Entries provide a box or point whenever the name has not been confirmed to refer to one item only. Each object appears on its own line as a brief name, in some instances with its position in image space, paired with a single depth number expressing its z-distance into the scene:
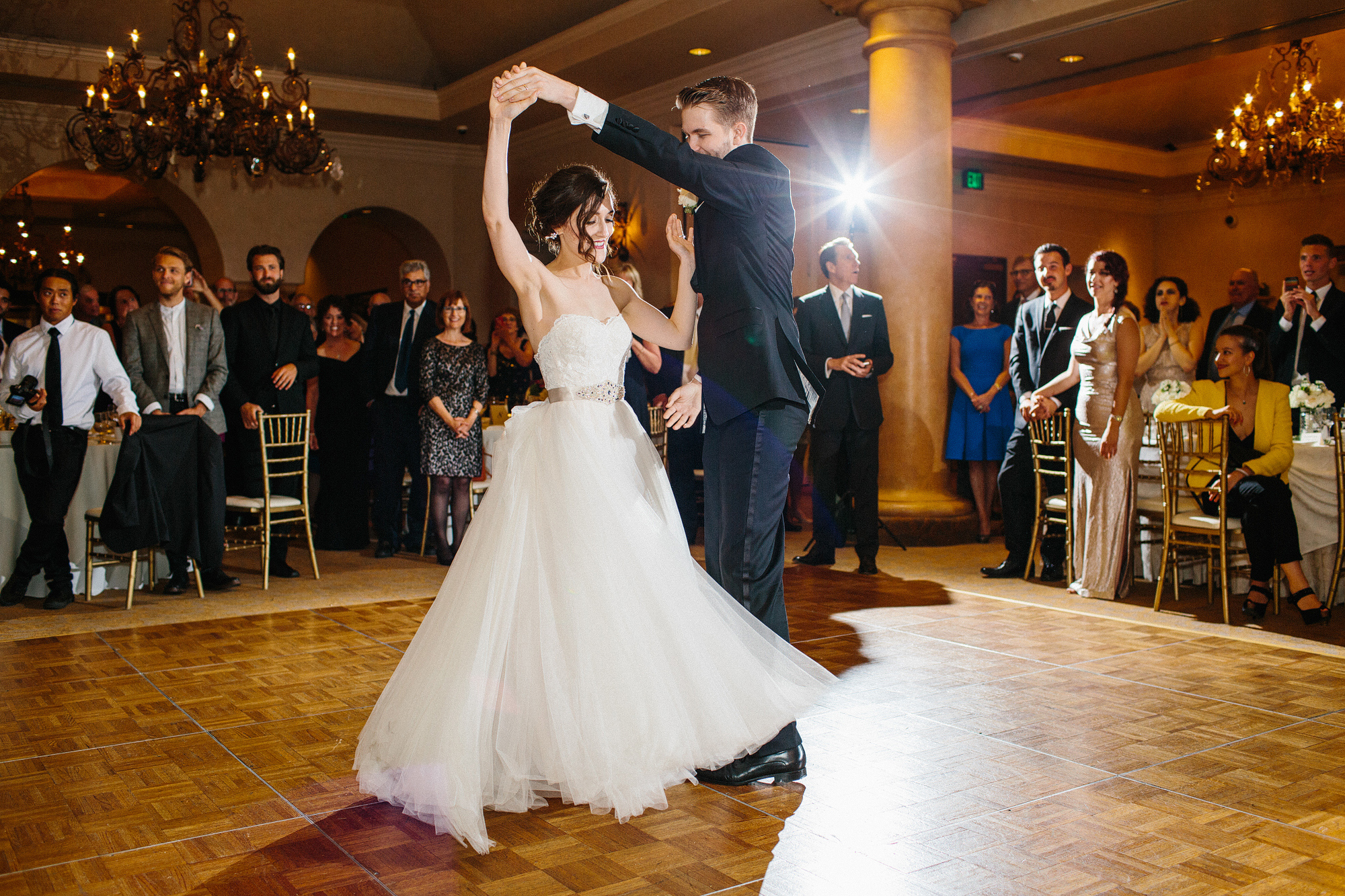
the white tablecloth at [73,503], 5.16
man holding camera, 5.03
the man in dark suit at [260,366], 5.84
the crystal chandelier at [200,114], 6.93
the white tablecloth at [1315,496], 4.95
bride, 2.42
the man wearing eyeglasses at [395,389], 6.54
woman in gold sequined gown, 5.10
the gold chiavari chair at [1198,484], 4.75
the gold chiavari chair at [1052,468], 5.50
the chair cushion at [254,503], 5.60
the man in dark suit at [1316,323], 6.01
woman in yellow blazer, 4.70
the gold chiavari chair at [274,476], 5.60
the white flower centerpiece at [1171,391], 5.05
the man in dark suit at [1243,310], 7.05
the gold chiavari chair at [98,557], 5.02
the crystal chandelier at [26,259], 10.76
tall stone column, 6.98
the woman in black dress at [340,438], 6.88
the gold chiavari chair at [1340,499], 4.88
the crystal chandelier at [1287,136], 8.53
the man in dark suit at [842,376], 6.04
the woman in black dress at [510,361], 6.95
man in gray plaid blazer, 5.30
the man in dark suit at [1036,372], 5.75
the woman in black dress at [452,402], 6.16
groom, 2.51
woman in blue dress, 7.39
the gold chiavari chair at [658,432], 6.40
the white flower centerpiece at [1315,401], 5.09
